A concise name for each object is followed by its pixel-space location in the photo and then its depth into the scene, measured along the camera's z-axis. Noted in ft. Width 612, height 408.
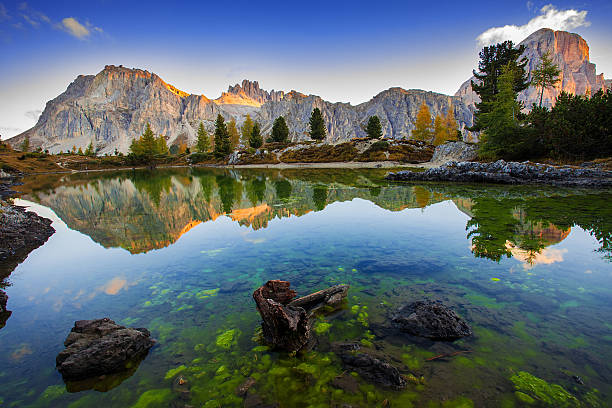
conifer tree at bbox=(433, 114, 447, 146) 247.09
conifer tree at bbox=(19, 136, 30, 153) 384.60
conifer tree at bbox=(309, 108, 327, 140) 332.60
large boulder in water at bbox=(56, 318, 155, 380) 15.01
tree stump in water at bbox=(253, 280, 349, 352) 16.43
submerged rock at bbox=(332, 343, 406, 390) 13.44
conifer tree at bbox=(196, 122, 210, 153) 389.29
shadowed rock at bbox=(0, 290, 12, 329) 20.62
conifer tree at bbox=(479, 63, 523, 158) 130.31
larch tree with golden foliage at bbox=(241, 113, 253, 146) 369.05
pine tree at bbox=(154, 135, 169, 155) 386.73
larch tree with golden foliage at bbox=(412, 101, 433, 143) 274.36
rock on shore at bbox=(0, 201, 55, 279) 33.53
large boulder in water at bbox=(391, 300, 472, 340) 17.12
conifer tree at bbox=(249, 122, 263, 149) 332.60
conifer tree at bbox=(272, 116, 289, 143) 343.26
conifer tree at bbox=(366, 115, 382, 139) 312.09
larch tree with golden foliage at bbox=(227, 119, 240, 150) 383.10
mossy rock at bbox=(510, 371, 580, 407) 11.89
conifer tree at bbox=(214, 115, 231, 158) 325.42
